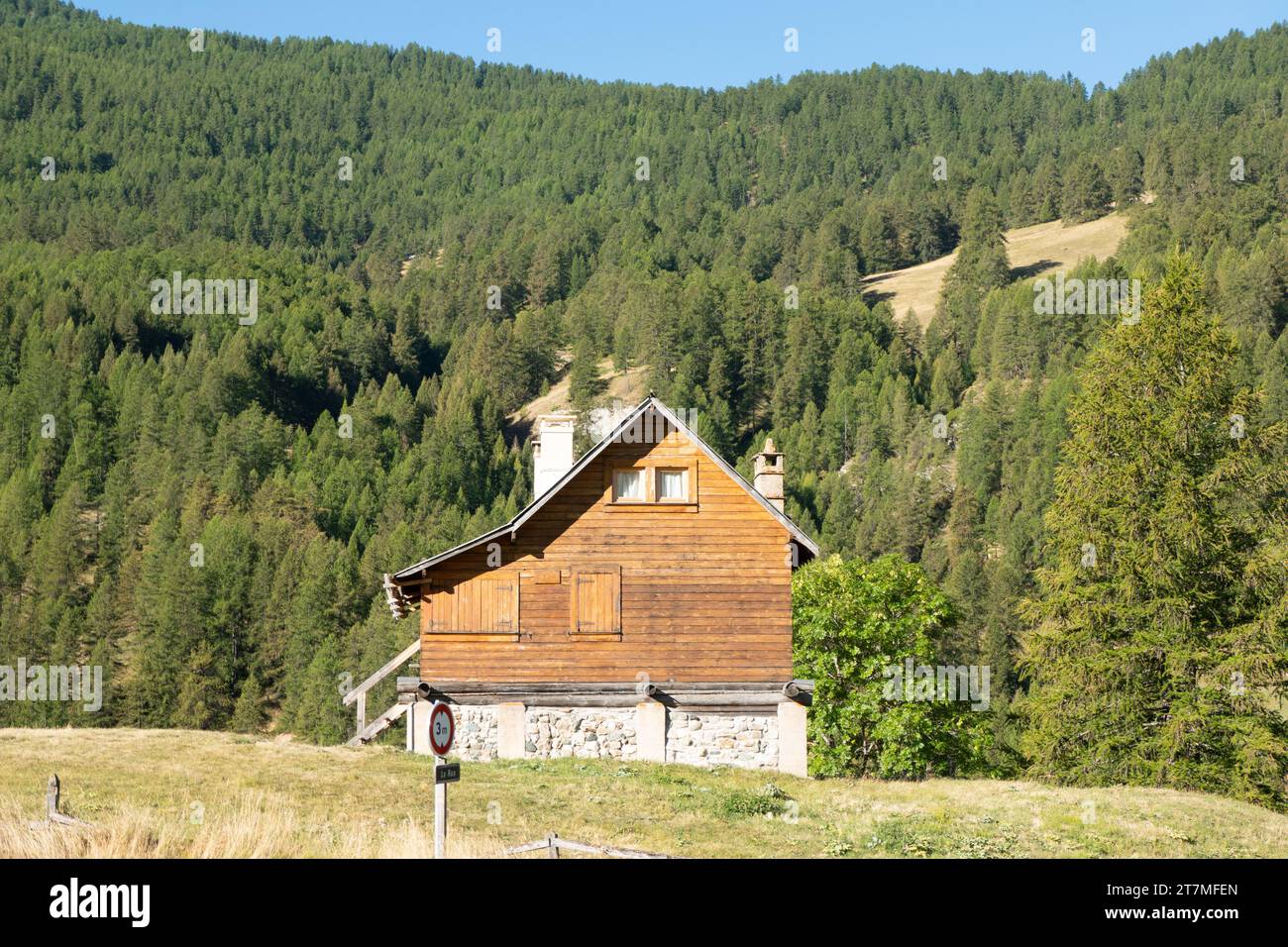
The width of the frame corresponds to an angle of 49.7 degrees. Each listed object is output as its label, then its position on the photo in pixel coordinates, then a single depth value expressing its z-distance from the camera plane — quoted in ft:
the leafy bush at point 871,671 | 153.58
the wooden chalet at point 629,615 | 107.76
